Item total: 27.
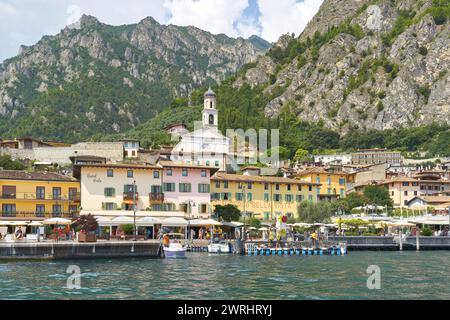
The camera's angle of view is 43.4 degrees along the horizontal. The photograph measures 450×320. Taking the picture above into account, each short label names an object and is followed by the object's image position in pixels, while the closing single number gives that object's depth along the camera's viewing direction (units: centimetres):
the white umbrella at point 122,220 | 5434
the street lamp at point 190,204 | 6562
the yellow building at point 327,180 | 8700
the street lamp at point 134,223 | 5109
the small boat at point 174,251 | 4431
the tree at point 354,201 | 8331
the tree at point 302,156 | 14124
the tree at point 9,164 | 8243
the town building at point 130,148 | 10819
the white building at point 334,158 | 14275
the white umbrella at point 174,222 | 5744
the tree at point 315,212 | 7056
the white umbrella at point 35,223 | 5077
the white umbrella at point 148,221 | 5500
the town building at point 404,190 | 9431
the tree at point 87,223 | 4881
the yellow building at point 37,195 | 5941
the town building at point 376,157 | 14412
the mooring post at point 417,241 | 6019
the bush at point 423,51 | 18188
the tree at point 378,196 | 8775
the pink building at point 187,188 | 6531
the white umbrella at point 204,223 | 5931
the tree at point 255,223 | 6700
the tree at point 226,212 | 6850
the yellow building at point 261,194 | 7294
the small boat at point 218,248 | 5125
